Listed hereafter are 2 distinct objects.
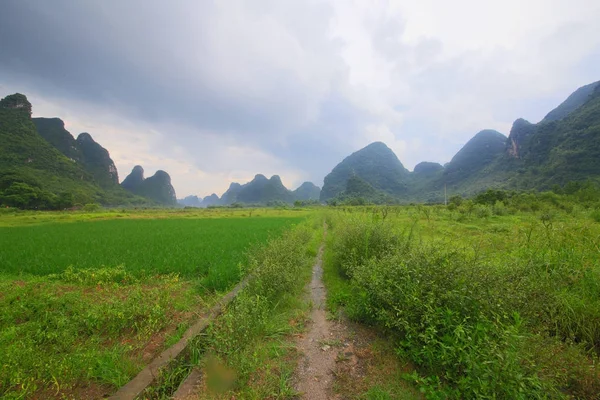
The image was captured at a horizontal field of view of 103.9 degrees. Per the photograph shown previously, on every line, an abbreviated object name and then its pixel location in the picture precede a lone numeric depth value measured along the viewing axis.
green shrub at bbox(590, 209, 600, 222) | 14.37
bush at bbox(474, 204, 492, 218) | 21.38
